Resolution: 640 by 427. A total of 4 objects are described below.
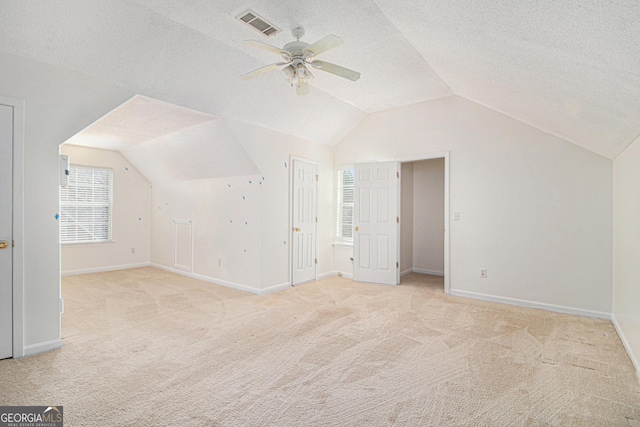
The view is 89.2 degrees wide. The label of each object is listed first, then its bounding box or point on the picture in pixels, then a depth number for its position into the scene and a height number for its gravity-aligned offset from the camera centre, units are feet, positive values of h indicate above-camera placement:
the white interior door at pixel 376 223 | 17.15 -0.67
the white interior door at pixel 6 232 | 8.48 -0.59
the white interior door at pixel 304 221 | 16.88 -0.56
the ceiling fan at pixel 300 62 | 7.90 +3.96
